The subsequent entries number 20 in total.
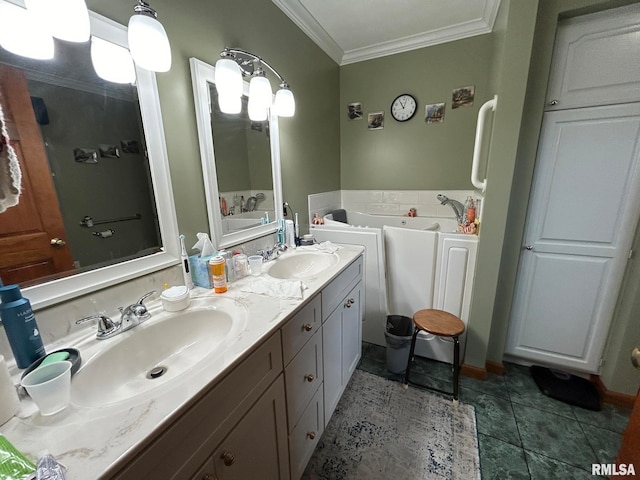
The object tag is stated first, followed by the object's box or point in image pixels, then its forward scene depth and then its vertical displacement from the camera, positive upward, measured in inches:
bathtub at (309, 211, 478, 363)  68.1 -25.7
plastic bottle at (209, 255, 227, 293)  42.0 -14.4
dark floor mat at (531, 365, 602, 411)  58.9 -50.3
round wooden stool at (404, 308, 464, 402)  58.7 -33.9
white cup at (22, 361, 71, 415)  19.9 -16.3
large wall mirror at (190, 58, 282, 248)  47.2 +3.8
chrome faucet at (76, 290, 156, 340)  30.8 -16.7
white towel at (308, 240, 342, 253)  65.3 -16.7
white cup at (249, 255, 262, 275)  51.9 -16.3
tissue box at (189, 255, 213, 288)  44.1 -14.5
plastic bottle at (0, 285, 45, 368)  23.8 -12.9
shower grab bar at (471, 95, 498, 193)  61.8 +9.6
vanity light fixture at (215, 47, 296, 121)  45.6 +19.4
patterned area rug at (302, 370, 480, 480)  46.9 -52.3
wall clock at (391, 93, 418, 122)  95.1 +27.9
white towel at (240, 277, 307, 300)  40.9 -17.4
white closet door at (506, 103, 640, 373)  53.2 -11.9
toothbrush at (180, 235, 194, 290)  42.9 -13.6
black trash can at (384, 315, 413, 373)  67.0 -43.8
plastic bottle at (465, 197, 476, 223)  75.3 -9.1
